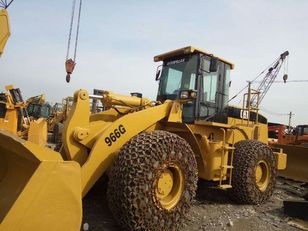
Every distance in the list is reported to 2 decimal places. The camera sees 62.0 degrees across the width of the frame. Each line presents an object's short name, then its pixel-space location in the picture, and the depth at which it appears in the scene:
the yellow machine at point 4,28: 4.35
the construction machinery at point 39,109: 17.22
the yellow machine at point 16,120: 9.36
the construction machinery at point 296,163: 6.62
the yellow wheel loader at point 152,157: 2.46
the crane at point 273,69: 25.80
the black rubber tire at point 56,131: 11.42
